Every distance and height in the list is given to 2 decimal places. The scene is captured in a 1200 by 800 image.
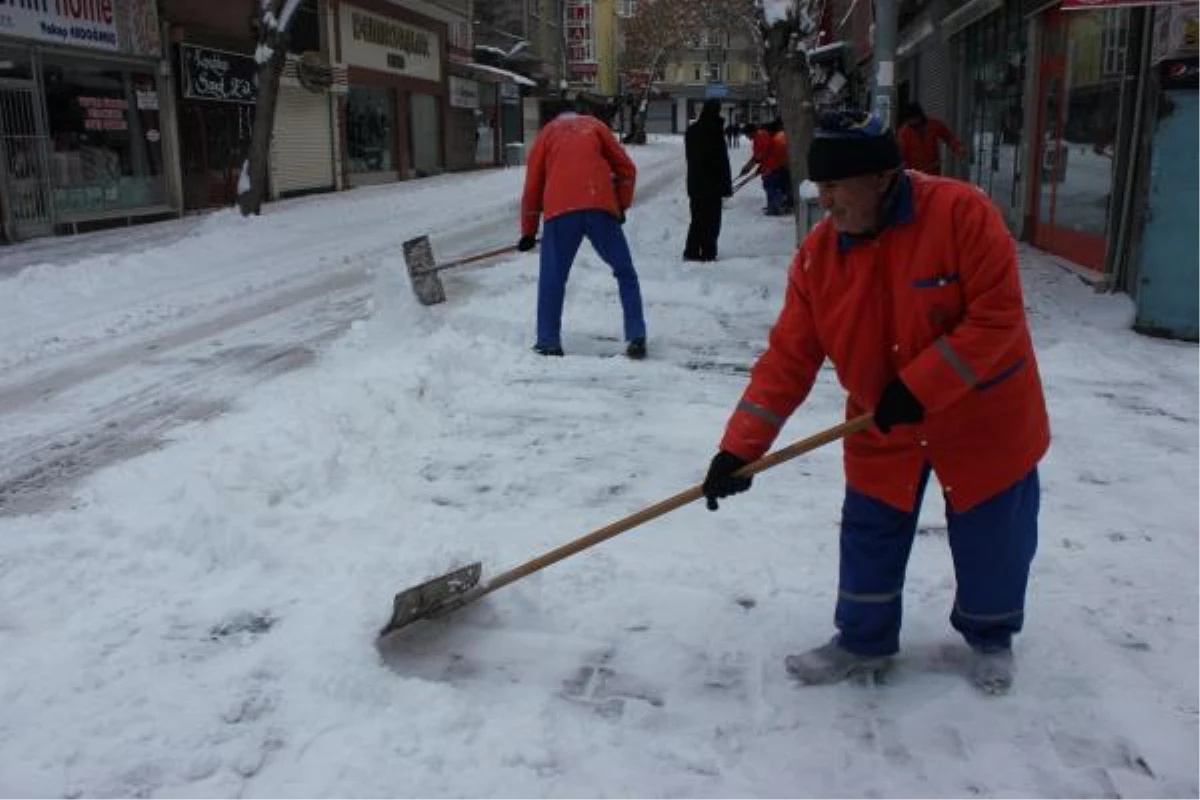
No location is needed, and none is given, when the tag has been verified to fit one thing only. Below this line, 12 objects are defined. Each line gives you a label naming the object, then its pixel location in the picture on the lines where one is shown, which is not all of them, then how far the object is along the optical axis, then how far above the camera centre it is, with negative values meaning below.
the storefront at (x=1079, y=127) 8.91 +0.15
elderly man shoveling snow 2.46 -0.56
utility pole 9.62 +0.79
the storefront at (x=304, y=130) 21.80 +0.41
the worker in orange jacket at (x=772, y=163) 15.75 -0.23
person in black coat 11.11 -0.33
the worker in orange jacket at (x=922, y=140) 11.89 +0.05
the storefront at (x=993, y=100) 12.54 +0.58
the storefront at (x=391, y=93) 25.61 +1.44
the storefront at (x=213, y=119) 17.97 +0.54
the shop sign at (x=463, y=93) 32.91 +1.68
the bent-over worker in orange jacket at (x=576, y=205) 6.50 -0.34
